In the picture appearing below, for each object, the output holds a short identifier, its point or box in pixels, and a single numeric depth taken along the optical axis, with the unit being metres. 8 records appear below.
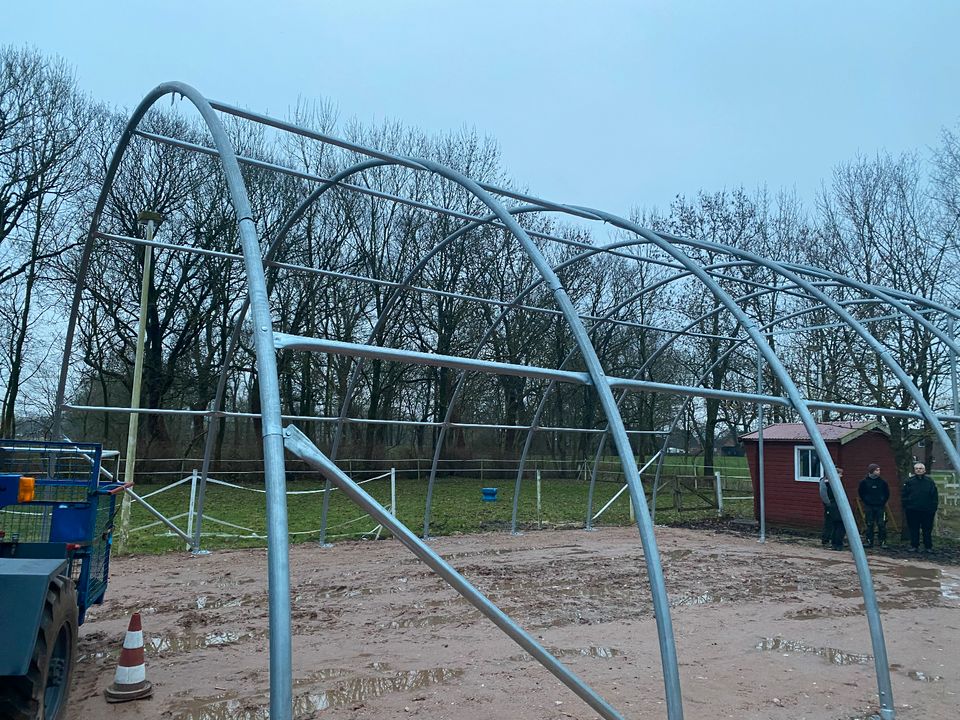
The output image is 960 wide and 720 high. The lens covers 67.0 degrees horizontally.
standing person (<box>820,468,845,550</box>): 12.12
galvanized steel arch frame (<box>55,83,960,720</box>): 2.62
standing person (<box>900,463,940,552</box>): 11.46
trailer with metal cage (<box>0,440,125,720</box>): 3.31
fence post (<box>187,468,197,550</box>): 10.87
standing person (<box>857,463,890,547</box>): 11.91
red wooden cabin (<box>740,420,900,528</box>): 13.98
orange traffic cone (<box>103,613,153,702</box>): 4.70
